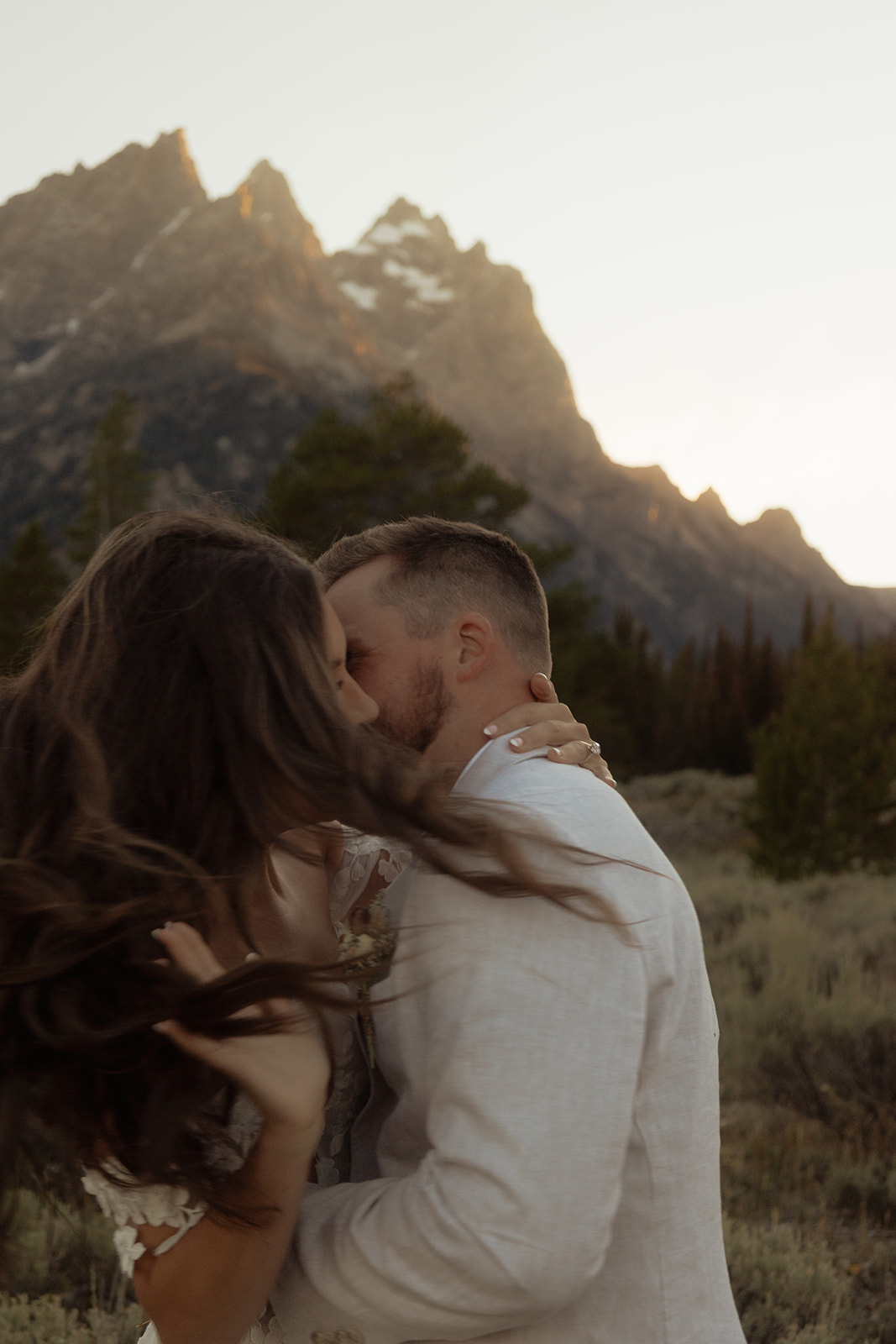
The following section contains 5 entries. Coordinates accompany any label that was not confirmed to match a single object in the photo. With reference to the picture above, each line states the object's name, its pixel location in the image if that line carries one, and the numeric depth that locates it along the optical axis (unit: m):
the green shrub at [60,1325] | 3.43
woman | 1.40
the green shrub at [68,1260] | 3.91
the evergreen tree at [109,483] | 38.88
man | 1.32
